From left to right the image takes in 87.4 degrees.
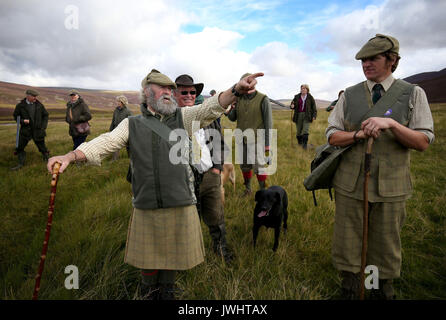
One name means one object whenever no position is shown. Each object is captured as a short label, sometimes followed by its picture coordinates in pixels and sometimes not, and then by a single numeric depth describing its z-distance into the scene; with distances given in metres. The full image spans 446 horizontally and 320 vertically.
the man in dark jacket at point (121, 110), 8.64
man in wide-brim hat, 3.36
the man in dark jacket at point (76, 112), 8.27
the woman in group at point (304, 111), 9.45
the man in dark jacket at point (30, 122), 8.09
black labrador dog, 3.56
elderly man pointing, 2.10
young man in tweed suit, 2.12
